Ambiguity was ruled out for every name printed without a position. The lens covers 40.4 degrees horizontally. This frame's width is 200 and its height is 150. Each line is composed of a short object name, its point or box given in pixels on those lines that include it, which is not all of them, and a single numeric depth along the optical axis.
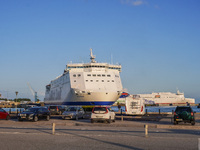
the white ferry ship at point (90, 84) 59.56
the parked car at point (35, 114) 26.78
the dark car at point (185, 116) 22.45
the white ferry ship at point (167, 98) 176.00
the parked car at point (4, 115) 29.83
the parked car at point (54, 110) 43.58
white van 36.69
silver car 30.59
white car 24.03
